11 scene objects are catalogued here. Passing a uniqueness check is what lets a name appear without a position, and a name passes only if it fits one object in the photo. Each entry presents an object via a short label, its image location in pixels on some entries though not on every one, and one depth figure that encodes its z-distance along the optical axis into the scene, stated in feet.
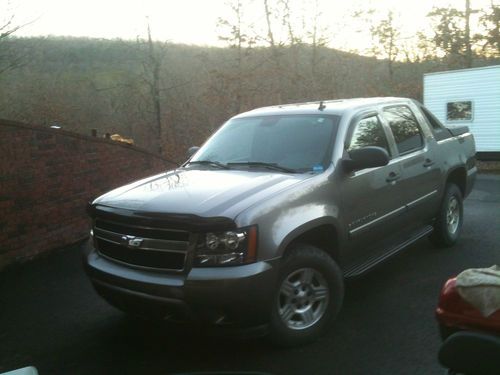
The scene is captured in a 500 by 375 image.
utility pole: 74.95
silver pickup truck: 10.83
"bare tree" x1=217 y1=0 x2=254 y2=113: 57.21
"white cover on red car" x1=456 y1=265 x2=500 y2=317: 6.86
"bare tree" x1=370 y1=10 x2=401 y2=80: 79.51
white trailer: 48.55
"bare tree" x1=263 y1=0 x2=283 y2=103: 60.41
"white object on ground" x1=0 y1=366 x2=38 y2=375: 5.47
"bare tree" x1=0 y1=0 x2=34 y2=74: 30.32
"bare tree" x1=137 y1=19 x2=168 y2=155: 45.09
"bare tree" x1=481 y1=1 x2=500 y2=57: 72.08
